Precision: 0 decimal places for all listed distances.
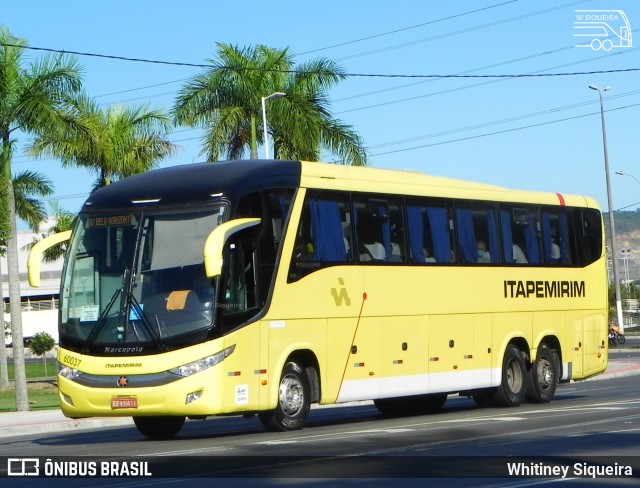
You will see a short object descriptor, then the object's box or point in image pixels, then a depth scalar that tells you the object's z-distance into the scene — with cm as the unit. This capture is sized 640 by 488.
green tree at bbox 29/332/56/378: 9300
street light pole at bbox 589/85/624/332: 6303
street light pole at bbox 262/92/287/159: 4069
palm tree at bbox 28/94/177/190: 3897
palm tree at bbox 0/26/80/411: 3231
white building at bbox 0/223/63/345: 11594
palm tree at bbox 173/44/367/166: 4238
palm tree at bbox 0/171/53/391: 4738
